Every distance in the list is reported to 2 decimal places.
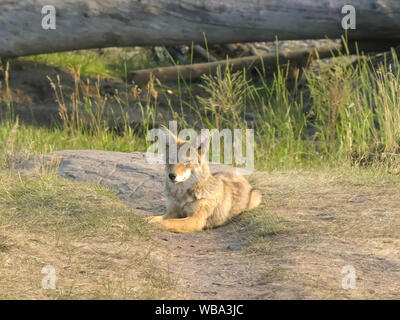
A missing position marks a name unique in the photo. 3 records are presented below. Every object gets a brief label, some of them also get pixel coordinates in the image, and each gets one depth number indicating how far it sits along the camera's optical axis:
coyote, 11.06
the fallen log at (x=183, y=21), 17.50
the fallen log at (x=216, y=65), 22.14
